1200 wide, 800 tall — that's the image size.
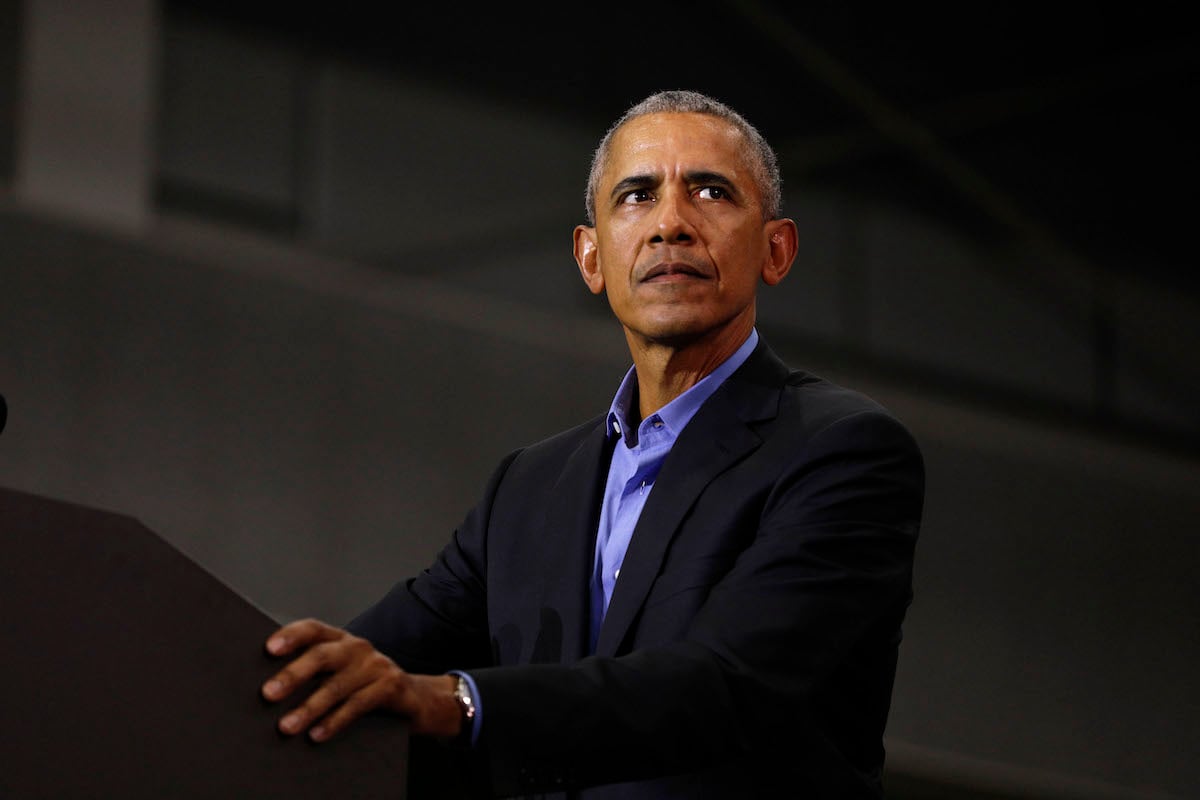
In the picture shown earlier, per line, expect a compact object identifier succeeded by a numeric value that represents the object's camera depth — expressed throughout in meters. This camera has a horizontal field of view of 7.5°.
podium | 6.65
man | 6.81
